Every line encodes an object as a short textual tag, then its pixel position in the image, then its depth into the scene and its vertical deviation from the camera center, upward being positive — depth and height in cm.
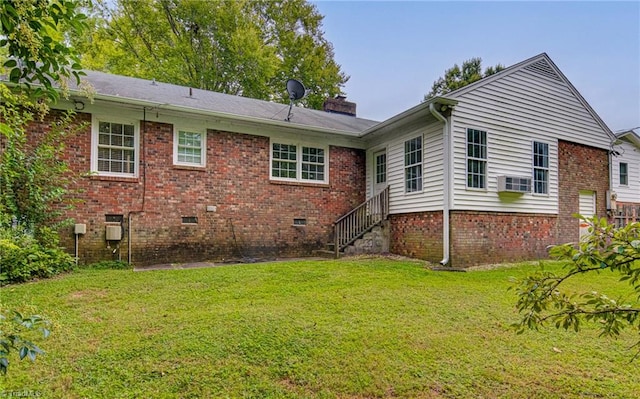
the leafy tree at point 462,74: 2406 +978
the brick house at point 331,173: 820 +97
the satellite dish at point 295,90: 1099 +383
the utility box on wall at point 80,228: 769 -49
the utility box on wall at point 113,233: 795 -61
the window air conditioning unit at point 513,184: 859 +66
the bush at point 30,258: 581 -95
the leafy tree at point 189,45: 1919 +946
